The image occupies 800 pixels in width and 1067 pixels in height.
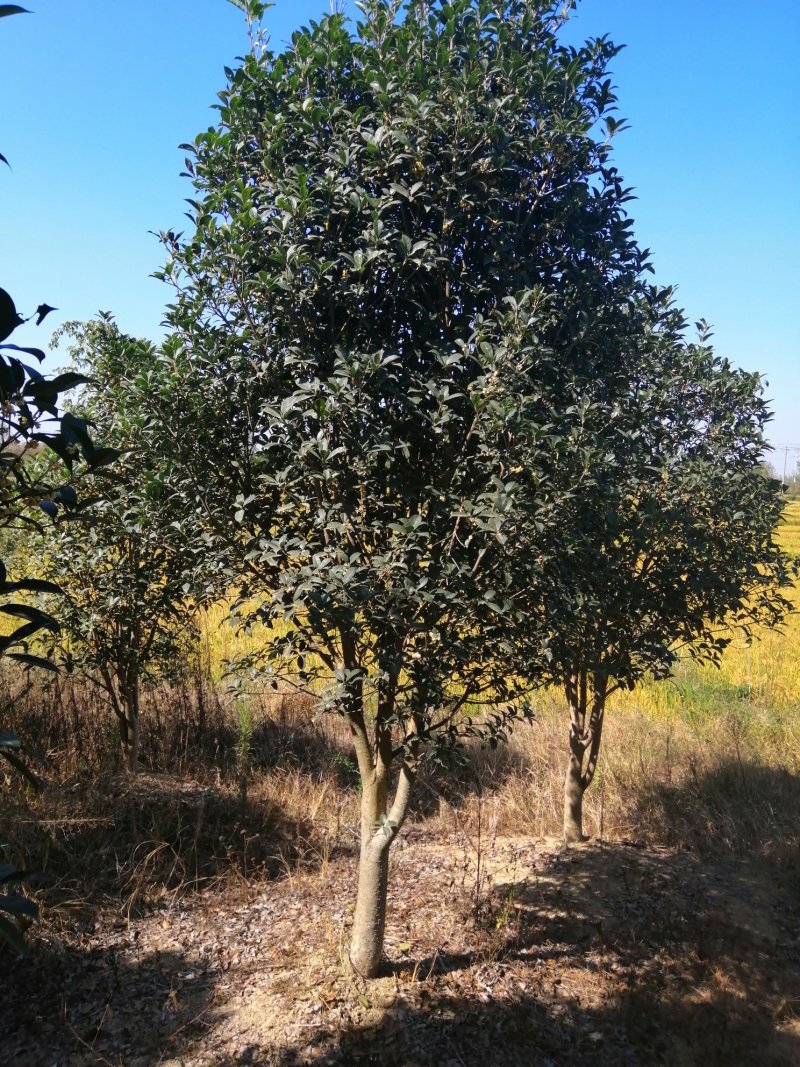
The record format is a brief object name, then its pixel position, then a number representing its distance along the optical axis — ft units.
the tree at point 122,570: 12.30
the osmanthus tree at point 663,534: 11.74
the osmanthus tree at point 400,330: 10.09
